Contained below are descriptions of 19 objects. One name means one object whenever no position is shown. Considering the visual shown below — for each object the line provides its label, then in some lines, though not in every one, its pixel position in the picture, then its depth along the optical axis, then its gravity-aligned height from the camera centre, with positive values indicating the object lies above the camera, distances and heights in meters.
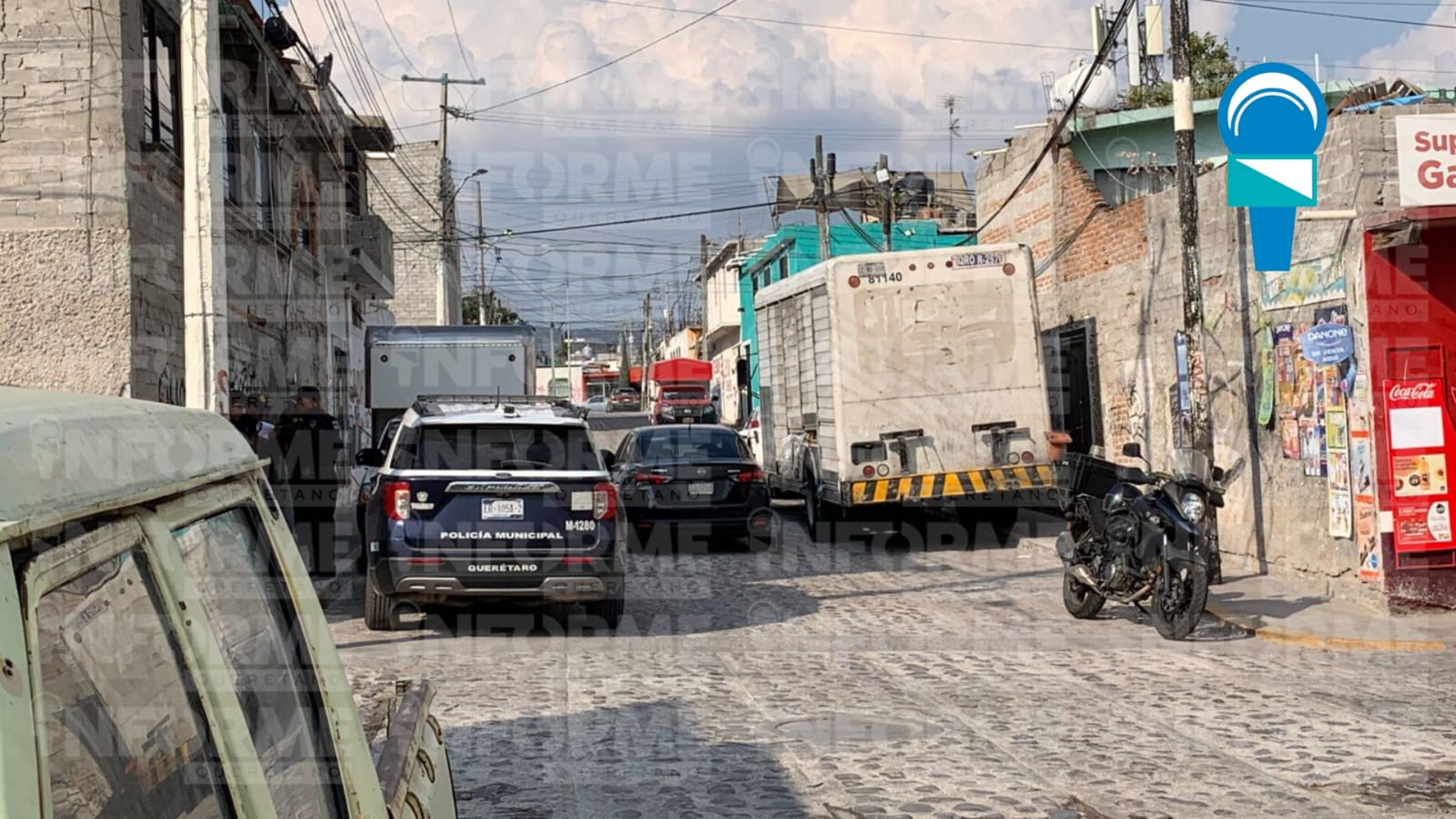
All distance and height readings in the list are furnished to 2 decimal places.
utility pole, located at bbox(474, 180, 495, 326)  56.44 +7.95
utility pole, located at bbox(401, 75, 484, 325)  41.20 +8.29
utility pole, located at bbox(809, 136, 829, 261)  32.94 +5.67
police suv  10.82 -0.51
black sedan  17.19 -0.62
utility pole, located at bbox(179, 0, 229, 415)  10.52 +1.79
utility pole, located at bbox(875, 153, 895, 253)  30.83 +5.26
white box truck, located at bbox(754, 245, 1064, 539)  16.67 +0.65
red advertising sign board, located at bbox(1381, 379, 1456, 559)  11.89 -0.36
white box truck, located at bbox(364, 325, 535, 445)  26.36 +1.63
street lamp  40.84 +6.39
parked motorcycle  10.78 -0.90
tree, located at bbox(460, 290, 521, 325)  83.56 +8.86
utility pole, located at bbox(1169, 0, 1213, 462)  13.04 +1.90
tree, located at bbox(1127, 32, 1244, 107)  29.42 +9.03
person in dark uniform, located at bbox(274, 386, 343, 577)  15.09 -0.19
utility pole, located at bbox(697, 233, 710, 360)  66.06 +6.06
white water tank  23.48 +5.86
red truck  58.91 +2.31
